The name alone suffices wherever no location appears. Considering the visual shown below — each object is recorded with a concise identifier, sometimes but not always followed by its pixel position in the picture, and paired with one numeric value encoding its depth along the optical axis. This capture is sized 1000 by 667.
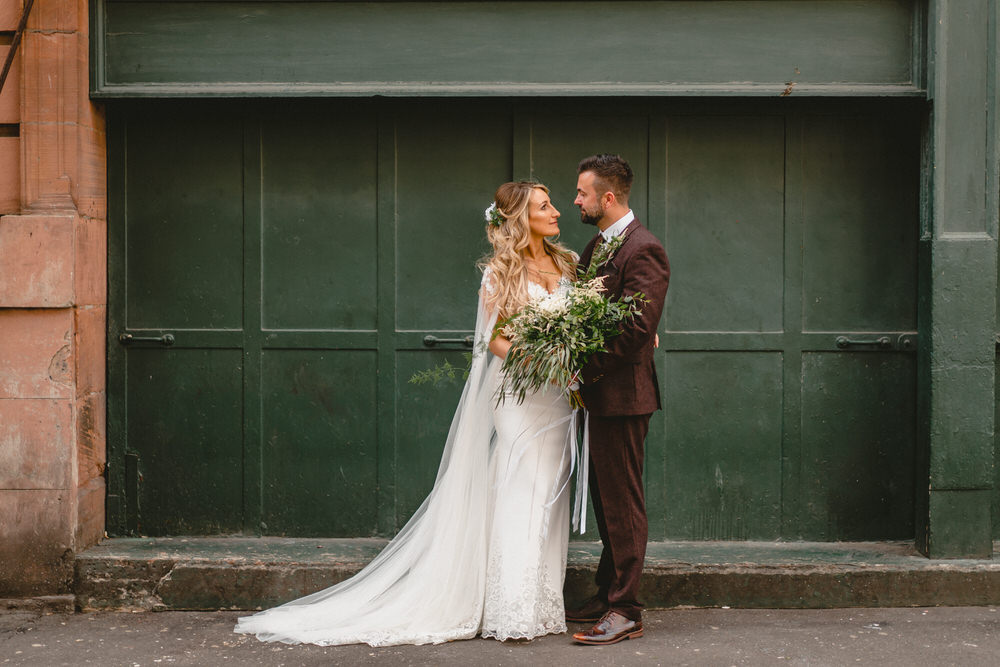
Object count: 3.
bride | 5.01
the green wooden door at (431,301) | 6.00
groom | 4.84
